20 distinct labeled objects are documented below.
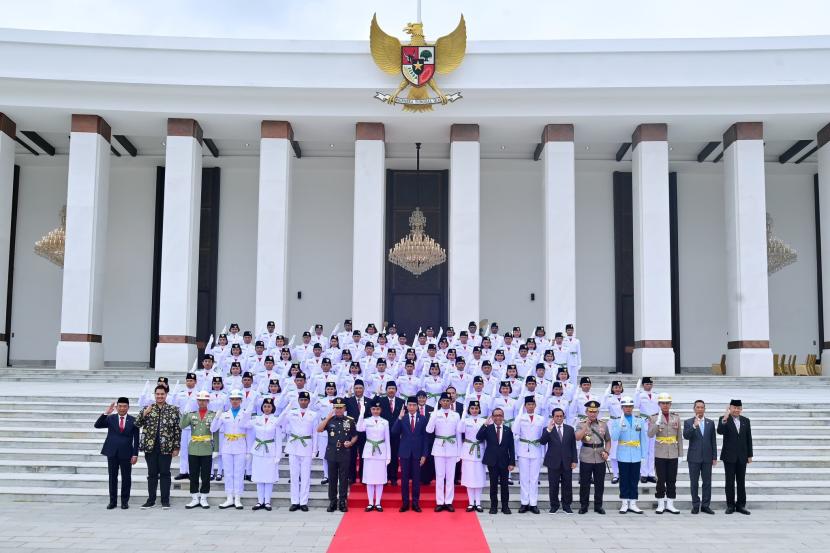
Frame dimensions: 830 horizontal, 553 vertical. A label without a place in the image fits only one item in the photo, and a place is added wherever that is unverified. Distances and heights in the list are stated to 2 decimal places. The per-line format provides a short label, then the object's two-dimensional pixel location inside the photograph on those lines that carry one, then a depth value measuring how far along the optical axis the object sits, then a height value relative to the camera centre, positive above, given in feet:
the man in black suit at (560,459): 34.42 -5.03
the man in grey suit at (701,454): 34.17 -4.72
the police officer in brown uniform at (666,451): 34.17 -4.61
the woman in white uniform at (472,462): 34.40 -5.20
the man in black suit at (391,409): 37.09 -3.35
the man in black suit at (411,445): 34.27 -4.58
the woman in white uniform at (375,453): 33.96 -4.88
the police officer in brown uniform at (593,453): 34.01 -4.74
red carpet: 27.84 -7.02
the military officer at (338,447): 33.96 -4.60
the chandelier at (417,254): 67.56 +6.39
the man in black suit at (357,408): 36.49 -3.29
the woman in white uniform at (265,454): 34.40 -4.97
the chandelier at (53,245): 69.77 +6.98
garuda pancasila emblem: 62.03 +20.38
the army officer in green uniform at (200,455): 34.40 -5.03
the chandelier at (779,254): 71.00 +7.09
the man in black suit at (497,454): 34.12 -4.83
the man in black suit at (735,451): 34.09 -4.59
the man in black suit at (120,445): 34.01 -4.61
